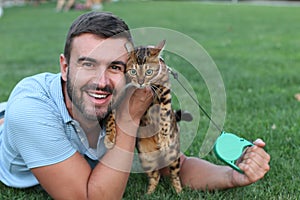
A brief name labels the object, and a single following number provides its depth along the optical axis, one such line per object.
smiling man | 2.57
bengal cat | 2.46
